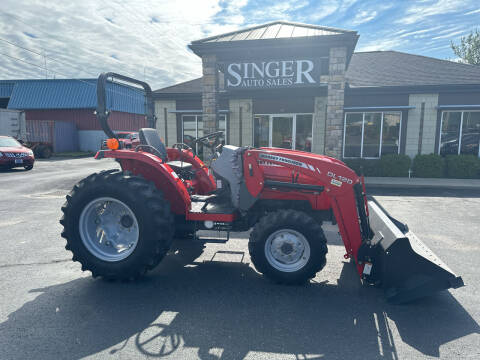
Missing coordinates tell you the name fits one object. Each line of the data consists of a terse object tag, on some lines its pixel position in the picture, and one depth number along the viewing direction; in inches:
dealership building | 401.7
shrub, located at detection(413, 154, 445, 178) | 466.3
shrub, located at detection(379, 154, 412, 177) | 473.7
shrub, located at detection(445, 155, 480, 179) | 459.2
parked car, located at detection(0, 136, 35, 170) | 513.7
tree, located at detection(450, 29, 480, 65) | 1286.9
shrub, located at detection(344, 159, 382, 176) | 480.1
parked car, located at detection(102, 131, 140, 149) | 904.7
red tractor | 128.4
